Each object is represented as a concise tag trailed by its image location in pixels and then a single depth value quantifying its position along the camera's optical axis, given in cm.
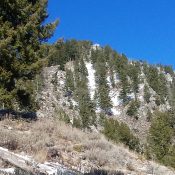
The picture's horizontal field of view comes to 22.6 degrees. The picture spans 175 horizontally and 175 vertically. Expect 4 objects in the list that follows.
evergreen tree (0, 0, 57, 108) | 1977
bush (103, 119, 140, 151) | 7856
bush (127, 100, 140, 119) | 16400
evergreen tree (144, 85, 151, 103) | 17162
